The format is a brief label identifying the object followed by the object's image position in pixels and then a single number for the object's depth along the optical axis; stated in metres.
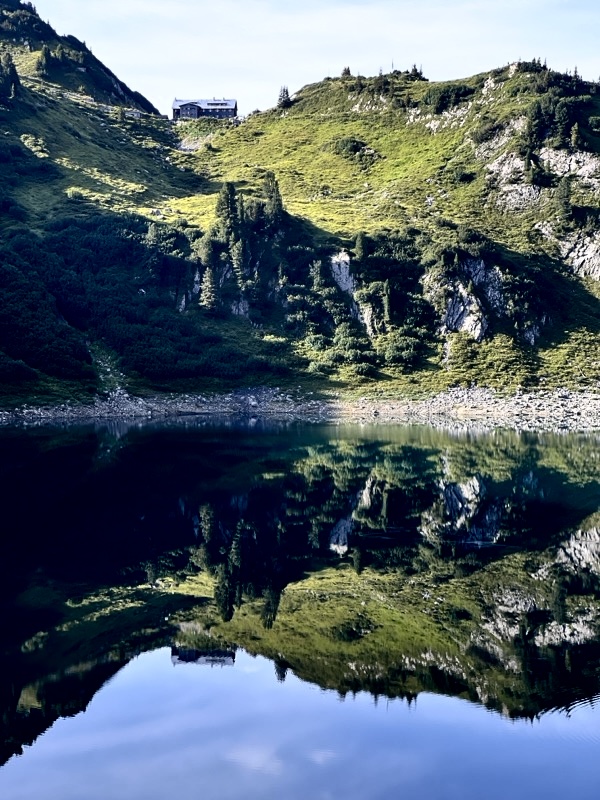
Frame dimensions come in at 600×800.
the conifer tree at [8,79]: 190.38
